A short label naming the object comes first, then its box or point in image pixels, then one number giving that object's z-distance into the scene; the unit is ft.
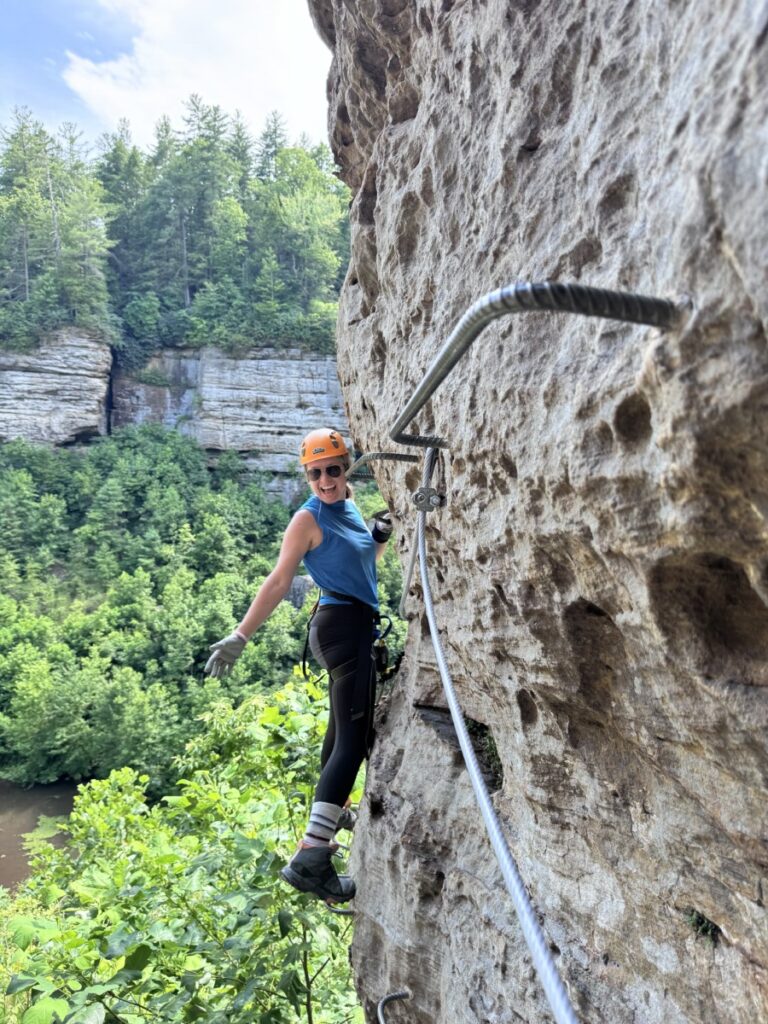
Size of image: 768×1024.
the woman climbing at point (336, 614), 8.16
